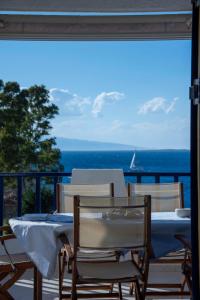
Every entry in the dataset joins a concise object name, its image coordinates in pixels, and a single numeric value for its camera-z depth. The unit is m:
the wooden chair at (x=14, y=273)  3.52
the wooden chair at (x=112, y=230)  3.20
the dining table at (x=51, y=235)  3.41
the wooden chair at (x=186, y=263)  3.31
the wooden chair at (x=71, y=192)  4.46
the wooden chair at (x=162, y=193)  4.51
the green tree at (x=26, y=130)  15.58
